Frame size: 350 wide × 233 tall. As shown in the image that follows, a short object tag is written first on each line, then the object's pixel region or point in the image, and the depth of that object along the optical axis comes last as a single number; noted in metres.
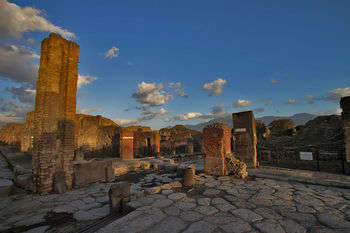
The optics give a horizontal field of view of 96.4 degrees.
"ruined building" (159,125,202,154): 19.45
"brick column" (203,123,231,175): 5.83
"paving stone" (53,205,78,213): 3.36
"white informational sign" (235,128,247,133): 8.04
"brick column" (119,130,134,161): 11.71
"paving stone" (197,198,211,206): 3.23
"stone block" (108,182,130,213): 3.10
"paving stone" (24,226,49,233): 2.59
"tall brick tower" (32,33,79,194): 4.67
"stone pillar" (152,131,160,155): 15.18
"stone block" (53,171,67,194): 4.67
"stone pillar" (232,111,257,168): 7.84
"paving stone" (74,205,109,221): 3.03
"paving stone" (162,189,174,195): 3.91
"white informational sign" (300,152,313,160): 6.47
